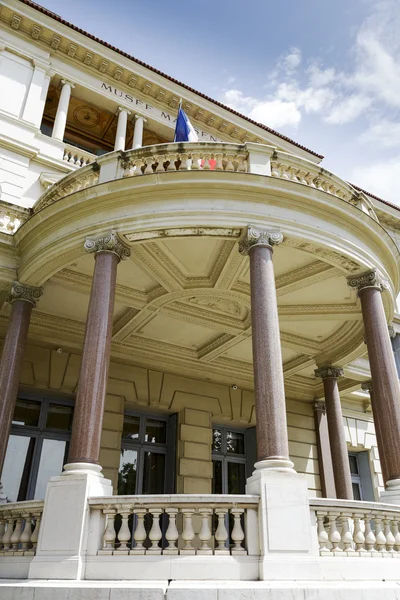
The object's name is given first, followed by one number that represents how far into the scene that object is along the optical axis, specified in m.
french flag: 14.08
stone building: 7.14
